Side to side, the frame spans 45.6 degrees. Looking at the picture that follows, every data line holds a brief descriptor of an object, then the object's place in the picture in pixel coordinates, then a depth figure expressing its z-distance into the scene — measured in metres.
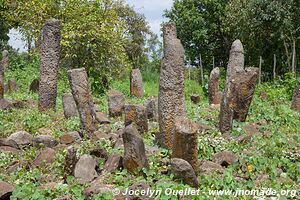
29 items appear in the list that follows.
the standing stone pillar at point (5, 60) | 17.93
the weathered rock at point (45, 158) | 5.99
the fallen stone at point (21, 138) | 7.07
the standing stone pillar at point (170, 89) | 6.72
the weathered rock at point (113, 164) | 5.43
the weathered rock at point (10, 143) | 6.93
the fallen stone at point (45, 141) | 6.97
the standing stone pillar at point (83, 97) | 7.93
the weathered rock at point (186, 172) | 4.99
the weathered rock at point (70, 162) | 5.43
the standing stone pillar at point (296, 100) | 11.17
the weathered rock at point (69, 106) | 9.54
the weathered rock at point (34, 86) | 15.19
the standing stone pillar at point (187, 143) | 5.35
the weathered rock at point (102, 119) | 8.95
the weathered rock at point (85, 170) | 5.26
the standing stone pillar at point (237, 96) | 7.90
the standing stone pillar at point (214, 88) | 12.30
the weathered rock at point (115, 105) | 9.89
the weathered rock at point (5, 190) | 4.89
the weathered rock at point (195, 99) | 13.45
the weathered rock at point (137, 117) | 7.60
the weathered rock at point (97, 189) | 4.78
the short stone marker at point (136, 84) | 15.22
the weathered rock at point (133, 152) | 5.29
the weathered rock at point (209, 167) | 5.59
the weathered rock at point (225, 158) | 5.91
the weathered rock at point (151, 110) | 9.11
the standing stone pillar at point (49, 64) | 10.42
